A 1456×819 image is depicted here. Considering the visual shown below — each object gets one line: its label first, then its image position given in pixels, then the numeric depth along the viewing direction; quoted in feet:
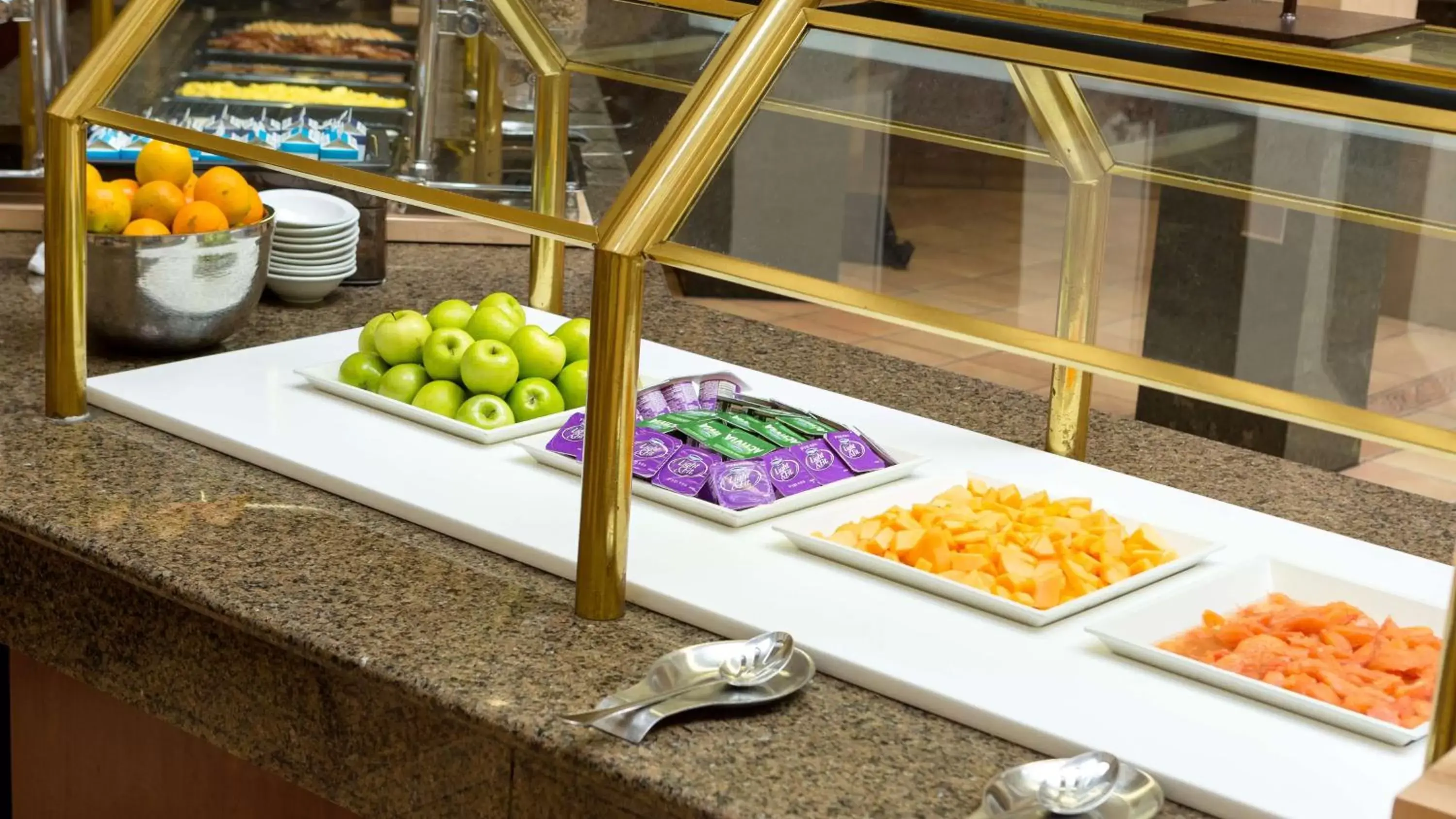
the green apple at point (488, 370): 11.47
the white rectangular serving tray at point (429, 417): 11.24
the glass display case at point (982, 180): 8.71
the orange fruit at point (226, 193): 12.16
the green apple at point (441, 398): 11.48
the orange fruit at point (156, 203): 12.05
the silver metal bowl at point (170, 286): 11.92
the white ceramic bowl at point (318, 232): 13.21
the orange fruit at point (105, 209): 11.82
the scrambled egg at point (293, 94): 13.83
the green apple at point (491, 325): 11.73
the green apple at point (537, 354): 11.62
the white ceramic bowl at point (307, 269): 13.19
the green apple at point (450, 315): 11.80
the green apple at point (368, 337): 11.84
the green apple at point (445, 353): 11.59
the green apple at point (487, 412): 11.38
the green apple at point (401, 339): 11.72
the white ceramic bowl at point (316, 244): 13.21
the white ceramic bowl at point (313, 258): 13.21
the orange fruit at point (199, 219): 12.02
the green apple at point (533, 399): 11.46
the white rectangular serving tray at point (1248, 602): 9.18
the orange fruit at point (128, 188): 12.02
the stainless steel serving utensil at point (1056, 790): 8.73
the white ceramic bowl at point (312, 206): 13.51
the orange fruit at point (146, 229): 11.86
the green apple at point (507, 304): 11.92
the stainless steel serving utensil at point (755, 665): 9.34
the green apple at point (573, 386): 11.64
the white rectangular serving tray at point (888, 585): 9.02
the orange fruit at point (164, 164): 12.45
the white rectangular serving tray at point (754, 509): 10.45
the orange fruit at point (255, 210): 12.30
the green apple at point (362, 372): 11.71
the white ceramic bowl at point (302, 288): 13.22
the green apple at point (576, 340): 11.82
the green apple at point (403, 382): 11.58
